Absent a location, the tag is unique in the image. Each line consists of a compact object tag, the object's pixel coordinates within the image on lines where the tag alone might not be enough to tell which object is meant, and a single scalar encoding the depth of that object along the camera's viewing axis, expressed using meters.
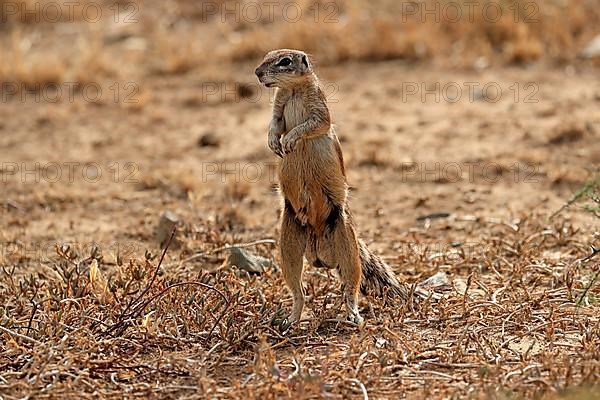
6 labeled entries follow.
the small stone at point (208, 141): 19.86
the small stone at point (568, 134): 18.67
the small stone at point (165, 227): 14.78
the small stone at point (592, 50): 23.02
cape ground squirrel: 11.41
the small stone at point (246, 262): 13.28
